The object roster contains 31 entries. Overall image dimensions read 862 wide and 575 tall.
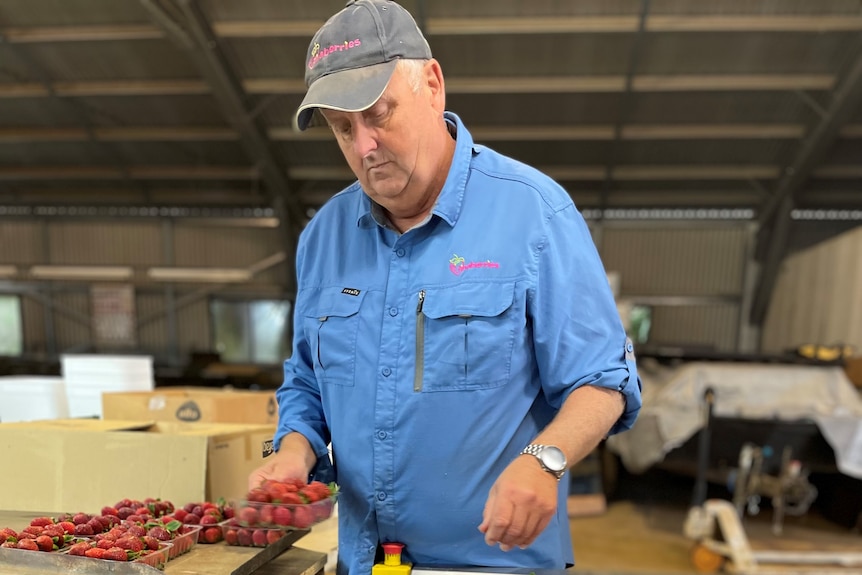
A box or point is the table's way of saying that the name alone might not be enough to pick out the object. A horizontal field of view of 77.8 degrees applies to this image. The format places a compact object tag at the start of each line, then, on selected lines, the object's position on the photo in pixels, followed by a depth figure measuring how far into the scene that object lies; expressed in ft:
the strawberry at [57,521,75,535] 3.66
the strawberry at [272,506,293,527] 3.16
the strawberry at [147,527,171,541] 3.52
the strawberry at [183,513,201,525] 3.85
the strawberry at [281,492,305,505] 3.16
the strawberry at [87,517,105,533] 3.70
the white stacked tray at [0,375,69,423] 7.41
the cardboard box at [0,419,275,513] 4.60
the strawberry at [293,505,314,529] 3.15
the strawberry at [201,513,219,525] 3.78
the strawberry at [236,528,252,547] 3.54
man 3.01
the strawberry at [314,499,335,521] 3.20
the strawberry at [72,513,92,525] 3.81
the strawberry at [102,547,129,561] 3.16
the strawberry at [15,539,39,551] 3.31
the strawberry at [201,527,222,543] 3.74
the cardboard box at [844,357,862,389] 12.66
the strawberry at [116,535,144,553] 3.29
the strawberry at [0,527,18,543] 3.43
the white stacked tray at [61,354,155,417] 7.72
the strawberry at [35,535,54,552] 3.35
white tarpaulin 12.15
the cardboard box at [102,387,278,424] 6.66
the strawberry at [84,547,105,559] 3.17
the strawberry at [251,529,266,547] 3.47
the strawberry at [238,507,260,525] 3.24
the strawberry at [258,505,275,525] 3.17
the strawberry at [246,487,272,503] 3.19
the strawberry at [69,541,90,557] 3.22
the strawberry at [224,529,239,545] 3.61
